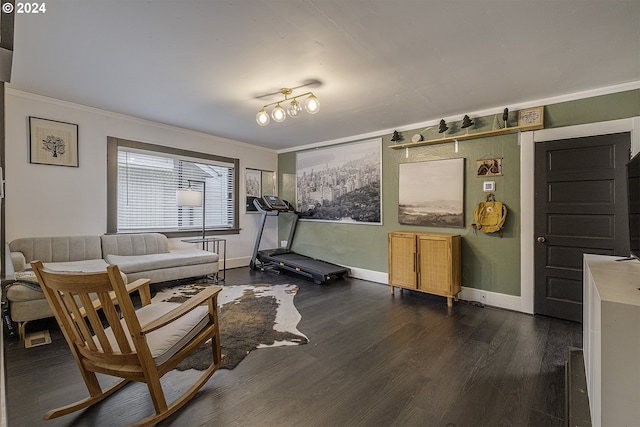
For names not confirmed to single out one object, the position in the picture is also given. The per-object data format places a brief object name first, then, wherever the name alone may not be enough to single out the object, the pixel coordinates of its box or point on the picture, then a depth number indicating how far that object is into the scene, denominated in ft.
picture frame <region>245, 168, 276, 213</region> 19.60
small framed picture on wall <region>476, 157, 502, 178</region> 11.96
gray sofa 8.54
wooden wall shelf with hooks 11.29
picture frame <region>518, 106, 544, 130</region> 10.88
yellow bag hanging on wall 11.71
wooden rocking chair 4.84
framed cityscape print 16.08
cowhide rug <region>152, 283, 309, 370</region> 7.82
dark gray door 9.57
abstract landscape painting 13.04
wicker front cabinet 12.01
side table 15.28
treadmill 15.66
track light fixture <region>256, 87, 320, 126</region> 9.67
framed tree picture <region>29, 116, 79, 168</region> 11.62
